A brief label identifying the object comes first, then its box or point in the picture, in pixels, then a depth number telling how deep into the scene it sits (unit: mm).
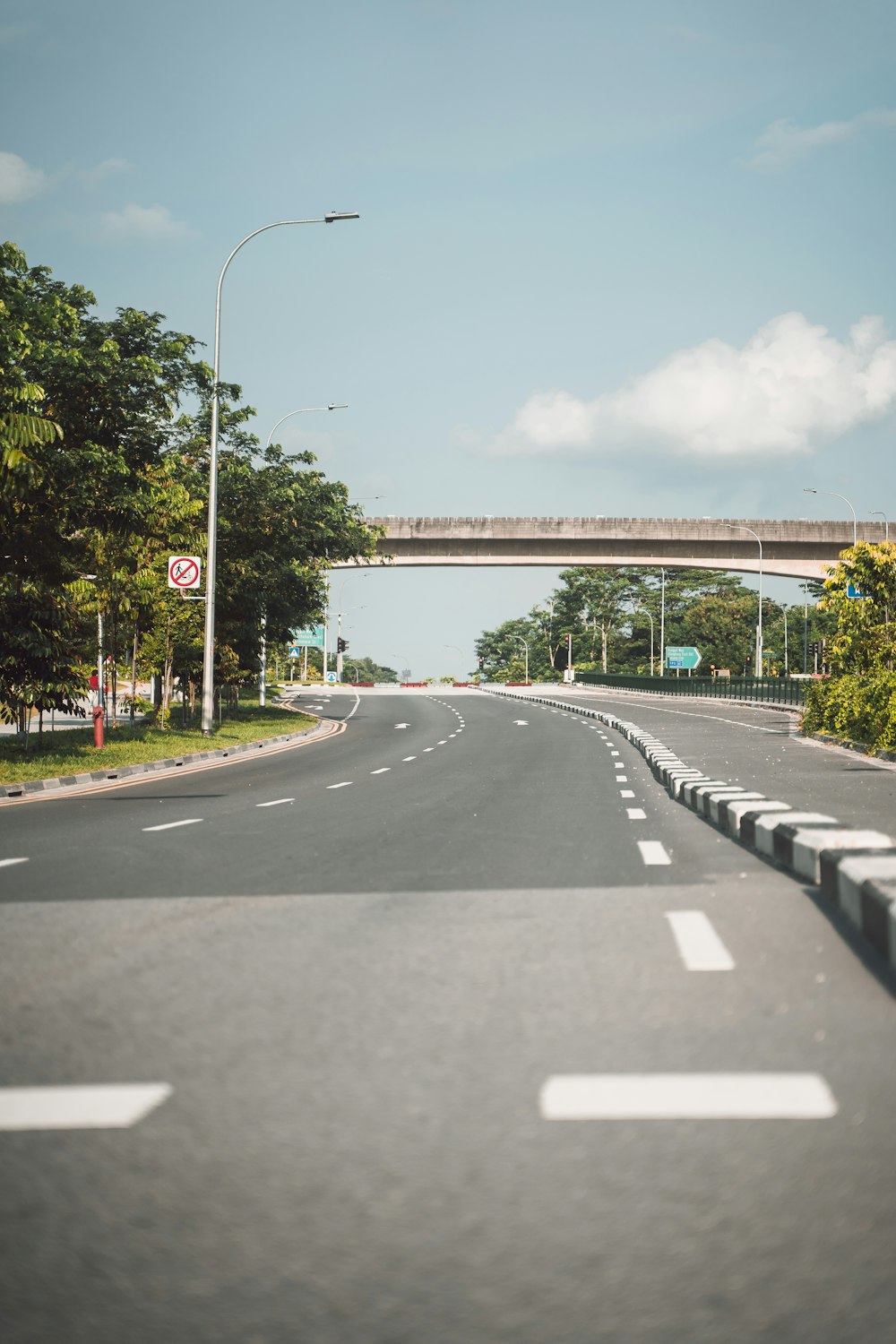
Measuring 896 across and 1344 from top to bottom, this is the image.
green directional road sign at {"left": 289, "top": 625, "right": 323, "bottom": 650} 118312
